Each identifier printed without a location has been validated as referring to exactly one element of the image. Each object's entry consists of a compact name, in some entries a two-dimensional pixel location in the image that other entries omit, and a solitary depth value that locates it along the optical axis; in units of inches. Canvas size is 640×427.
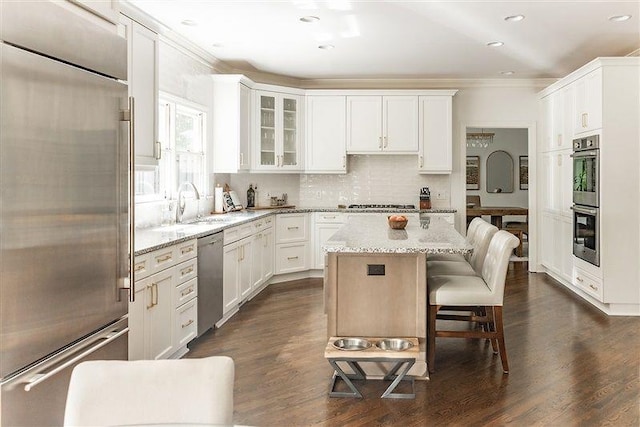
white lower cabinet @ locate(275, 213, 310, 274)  269.4
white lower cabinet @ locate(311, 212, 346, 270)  279.4
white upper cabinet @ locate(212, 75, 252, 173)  248.2
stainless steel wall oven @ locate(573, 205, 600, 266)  204.7
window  200.1
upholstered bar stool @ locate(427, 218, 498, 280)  165.0
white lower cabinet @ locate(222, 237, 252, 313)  193.2
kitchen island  135.3
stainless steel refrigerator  66.4
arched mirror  488.4
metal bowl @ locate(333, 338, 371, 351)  129.9
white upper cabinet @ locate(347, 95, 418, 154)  284.4
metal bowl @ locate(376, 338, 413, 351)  128.3
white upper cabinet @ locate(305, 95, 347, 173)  286.2
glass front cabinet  268.7
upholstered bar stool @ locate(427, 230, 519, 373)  138.2
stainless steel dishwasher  167.5
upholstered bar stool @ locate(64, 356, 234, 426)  48.7
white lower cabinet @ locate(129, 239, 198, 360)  125.7
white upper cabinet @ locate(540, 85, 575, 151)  242.1
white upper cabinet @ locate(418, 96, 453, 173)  283.7
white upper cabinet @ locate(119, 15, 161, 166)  129.5
